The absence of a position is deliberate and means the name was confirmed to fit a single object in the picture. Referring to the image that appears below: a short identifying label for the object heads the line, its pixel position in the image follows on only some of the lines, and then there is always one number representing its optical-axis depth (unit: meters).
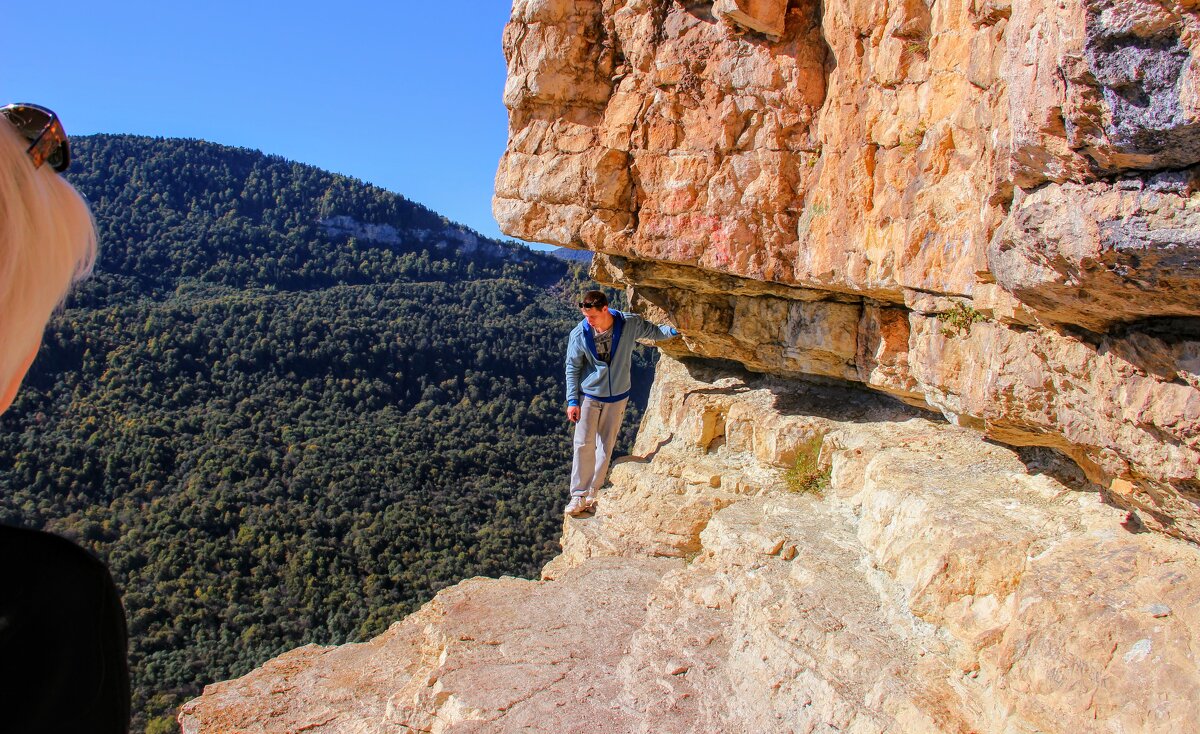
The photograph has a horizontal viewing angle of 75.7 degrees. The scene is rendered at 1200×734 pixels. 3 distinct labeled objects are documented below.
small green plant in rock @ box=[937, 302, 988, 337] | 4.49
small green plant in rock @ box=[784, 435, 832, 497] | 6.42
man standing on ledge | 7.57
